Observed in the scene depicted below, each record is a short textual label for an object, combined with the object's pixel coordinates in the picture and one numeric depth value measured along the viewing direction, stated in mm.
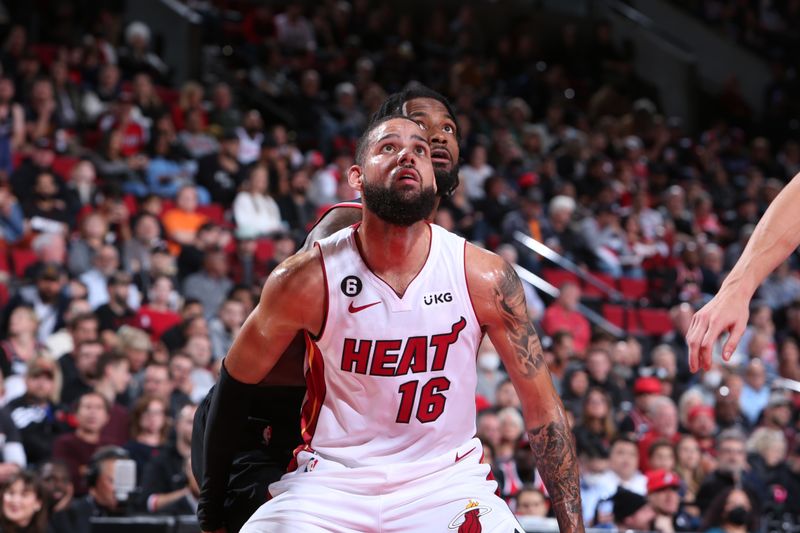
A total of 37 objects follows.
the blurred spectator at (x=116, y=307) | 17859
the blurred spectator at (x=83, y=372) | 15914
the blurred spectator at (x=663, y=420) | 18781
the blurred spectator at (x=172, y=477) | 13625
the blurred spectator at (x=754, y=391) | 21922
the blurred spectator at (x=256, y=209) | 22156
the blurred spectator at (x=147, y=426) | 14742
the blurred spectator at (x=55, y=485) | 12430
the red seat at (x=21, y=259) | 18703
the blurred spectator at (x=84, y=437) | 14547
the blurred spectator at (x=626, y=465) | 16266
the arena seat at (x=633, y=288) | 26781
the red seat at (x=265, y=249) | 21531
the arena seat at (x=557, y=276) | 25578
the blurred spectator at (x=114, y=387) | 15125
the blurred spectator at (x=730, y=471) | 16250
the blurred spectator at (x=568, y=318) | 22656
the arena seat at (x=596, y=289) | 26369
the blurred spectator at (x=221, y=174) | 23062
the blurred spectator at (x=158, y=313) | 18375
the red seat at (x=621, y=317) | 25391
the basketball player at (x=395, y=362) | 6859
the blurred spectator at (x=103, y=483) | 13375
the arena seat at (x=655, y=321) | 25531
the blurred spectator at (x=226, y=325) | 18266
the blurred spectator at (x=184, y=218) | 21078
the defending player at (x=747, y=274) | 5320
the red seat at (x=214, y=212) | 22312
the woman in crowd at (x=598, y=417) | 17703
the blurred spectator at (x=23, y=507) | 12219
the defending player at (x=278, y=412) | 7758
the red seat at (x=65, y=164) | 21875
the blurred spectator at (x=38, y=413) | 14805
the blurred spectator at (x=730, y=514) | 15055
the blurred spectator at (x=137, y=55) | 26000
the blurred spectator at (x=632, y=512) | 14625
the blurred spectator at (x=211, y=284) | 19750
